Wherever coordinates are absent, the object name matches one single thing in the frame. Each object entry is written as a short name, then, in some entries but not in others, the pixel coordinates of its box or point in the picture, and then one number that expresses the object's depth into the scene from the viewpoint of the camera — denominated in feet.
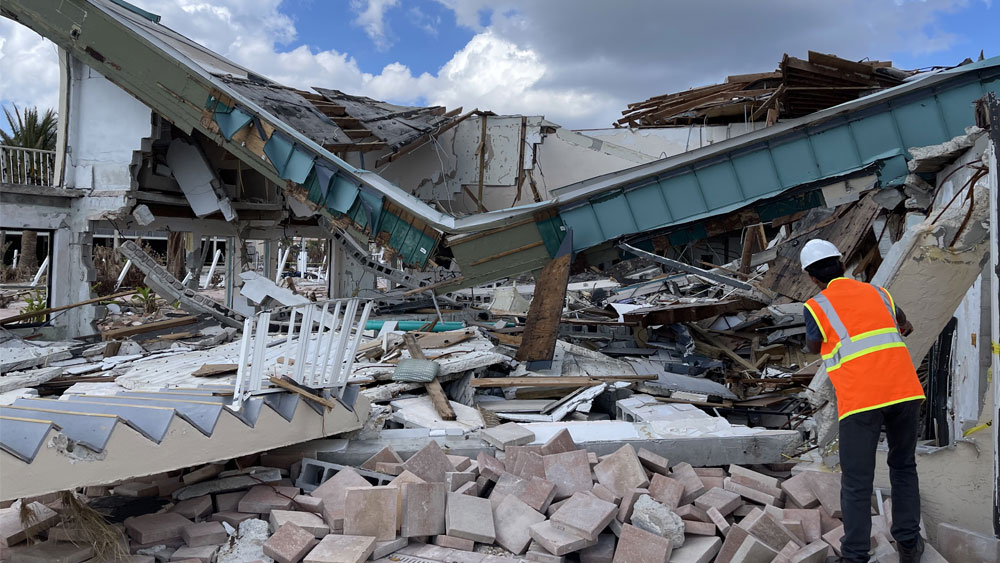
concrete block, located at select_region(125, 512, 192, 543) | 15.30
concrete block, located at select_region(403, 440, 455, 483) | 18.03
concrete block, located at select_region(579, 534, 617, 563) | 14.93
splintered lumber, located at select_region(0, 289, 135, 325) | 37.49
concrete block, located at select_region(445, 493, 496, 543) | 15.39
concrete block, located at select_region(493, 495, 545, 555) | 15.33
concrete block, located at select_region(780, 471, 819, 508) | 16.66
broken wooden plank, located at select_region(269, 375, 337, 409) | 18.86
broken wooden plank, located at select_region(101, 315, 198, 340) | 39.91
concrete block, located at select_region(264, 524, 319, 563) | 14.51
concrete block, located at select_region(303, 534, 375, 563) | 14.08
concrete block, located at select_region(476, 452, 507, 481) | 18.03
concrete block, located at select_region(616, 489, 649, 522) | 15.97
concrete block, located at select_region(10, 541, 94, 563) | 14.02
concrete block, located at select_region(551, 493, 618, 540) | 14.93
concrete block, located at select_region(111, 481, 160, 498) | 17.75
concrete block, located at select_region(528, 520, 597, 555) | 14.56
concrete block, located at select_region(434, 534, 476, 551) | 15.31
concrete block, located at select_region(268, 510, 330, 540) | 15.58
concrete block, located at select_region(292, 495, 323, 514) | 16.60
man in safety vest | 12.99
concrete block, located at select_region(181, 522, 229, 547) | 15.34
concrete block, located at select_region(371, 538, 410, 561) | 14.92
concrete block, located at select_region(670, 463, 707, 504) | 17.25
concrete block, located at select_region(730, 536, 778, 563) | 14.01
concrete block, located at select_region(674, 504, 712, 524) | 16.21
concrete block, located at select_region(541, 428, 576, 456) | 19.08
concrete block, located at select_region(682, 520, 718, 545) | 15.56
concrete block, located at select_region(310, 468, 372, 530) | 15.92
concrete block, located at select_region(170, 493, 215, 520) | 16.49
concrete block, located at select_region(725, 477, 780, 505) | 17.05
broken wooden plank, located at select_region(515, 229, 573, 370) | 31.60
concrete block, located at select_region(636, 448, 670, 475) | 18.45
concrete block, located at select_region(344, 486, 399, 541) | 15.40
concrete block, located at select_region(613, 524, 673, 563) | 14.29
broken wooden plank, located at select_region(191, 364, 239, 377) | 28.35
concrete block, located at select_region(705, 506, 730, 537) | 15.65
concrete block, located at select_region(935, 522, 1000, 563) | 13.58
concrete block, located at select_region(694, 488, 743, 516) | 16.47
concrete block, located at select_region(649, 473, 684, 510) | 16.63
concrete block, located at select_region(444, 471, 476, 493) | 17.29
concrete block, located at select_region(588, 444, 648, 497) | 17.17
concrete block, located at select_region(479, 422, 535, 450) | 20.38
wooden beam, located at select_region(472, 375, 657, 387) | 27.43
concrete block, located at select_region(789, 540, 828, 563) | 13.79
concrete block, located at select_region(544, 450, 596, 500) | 17.34
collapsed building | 16.87
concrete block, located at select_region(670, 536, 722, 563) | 14.61
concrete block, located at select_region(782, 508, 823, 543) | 15.25
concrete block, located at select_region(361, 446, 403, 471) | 19.42
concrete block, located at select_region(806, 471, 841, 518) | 16.25
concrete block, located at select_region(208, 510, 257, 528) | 16.19
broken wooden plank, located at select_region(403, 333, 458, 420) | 23.70
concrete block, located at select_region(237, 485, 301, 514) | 16.83
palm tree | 79.20
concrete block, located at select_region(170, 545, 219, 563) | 14.66
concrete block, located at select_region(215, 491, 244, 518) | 17.01
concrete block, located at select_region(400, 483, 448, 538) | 15.58
